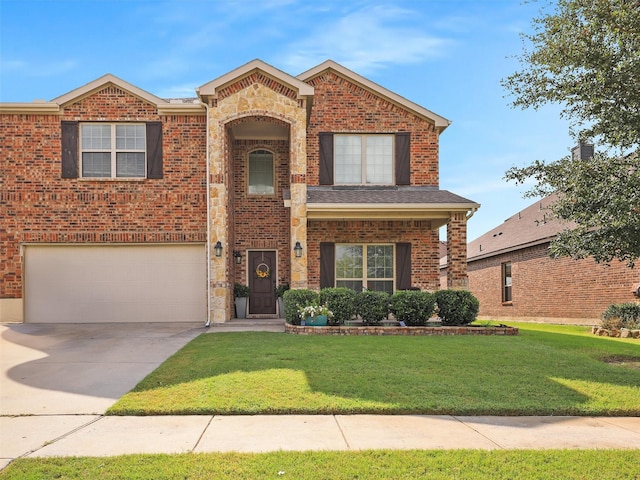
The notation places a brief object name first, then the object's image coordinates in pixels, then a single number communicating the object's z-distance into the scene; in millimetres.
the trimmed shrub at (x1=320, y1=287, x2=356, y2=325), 13539
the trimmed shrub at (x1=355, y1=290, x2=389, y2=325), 13602
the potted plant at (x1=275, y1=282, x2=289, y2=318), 16531
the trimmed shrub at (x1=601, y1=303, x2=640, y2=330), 15073
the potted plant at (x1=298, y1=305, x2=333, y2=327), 13182
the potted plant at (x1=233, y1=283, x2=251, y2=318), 16406
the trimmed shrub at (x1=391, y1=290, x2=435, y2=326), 13500
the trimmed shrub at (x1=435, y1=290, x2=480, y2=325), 13867
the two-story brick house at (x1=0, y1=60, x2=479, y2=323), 15039
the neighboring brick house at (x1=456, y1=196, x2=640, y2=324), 18453
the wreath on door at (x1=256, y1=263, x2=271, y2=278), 17062
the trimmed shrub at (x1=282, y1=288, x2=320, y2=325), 13500
